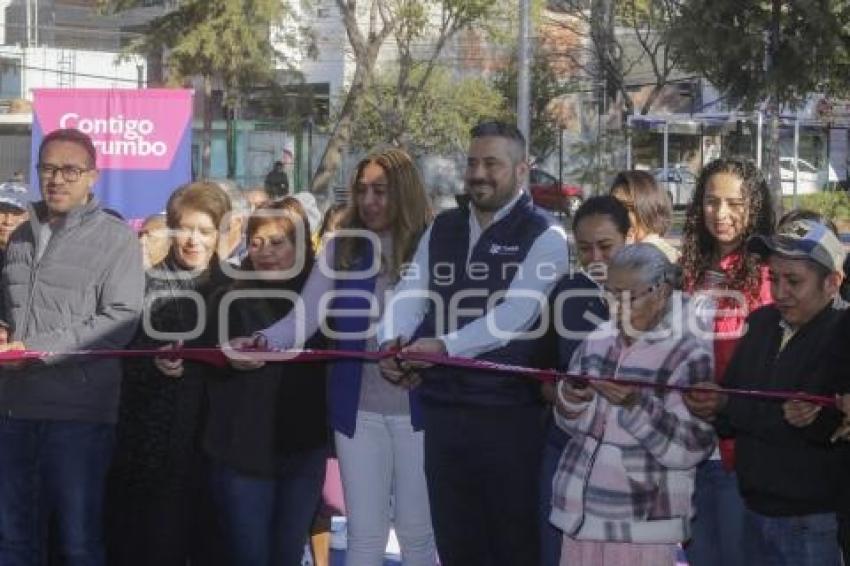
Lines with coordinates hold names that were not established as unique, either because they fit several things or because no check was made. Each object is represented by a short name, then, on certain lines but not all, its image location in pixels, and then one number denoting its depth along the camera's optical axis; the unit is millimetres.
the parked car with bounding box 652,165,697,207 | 33312
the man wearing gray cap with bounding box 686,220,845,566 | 4109
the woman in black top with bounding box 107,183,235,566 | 5238
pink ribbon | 4367
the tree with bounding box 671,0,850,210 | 14531
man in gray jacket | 5086
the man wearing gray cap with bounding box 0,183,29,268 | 6863
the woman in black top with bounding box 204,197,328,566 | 5039
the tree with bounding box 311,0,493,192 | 27797
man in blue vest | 4773
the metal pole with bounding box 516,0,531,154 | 20047
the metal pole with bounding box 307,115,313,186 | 26519
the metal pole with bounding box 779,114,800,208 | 30672
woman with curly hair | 4648
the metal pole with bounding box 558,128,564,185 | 29916
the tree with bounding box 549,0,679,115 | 33500
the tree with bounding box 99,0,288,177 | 26516
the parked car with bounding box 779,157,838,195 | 37531
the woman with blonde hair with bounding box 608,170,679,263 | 5785
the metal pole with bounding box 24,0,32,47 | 48881
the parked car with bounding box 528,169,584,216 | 31891
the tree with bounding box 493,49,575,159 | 39031
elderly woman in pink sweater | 4398
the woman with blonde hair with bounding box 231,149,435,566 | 5055
